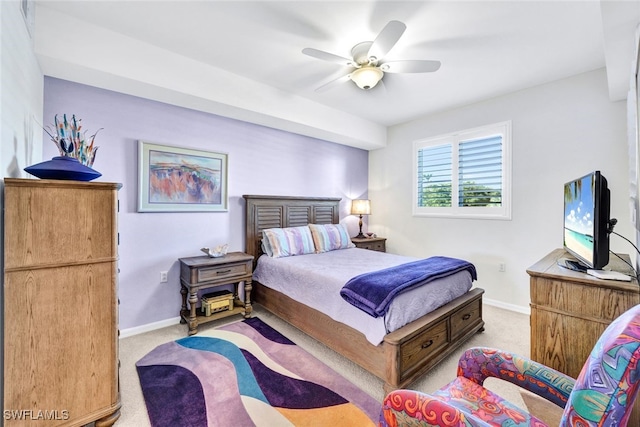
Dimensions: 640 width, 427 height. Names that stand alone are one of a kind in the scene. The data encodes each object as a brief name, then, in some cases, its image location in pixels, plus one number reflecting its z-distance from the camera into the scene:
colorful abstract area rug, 1.68
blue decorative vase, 1.50
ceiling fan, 1.92
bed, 1.87
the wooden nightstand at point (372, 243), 4.30
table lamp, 4.71
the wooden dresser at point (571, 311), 1.32
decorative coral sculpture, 1.69
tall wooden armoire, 1.37
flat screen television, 1.44
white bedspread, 1.97
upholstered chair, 0.65
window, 3.52
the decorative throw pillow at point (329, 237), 3.68
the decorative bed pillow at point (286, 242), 3.31
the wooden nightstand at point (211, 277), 2.73
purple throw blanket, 1.92
